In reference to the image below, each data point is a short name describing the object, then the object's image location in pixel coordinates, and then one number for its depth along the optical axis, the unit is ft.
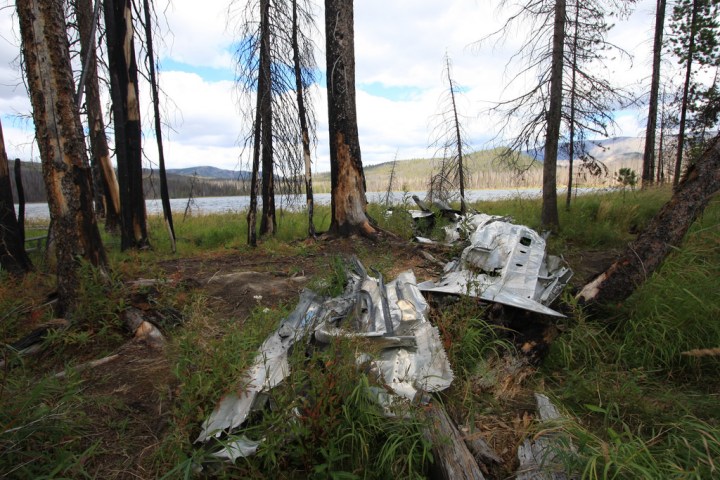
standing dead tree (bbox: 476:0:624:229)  24.61
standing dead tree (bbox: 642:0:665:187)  39.06
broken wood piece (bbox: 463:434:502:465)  6.63
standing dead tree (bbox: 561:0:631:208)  25.71
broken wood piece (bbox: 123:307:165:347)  10.08
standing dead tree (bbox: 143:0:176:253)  21.07
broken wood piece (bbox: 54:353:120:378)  8.43
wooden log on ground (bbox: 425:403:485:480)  6.03
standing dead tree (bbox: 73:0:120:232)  27.94
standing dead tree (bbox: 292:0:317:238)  23.86
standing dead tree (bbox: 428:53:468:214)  33.17
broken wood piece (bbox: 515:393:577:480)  6.10
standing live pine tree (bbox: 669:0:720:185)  37.32
